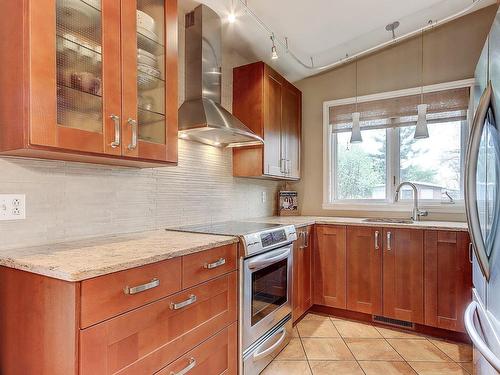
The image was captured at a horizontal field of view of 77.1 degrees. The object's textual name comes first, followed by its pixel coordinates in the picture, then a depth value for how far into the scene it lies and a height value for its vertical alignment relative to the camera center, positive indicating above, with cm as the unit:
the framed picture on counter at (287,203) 357 -16
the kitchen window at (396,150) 300 +40
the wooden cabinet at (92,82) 118 +48
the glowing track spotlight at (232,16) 234 +132
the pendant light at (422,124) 280 +57
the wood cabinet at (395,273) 242 -71
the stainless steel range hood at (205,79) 215 +82
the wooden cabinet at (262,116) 281 +68
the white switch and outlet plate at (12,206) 137 -8
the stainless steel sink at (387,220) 306 -31
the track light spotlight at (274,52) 224 +99
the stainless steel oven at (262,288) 184 -67
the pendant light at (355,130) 317 +59
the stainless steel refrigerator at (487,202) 107 -6
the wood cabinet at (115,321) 103 -50
